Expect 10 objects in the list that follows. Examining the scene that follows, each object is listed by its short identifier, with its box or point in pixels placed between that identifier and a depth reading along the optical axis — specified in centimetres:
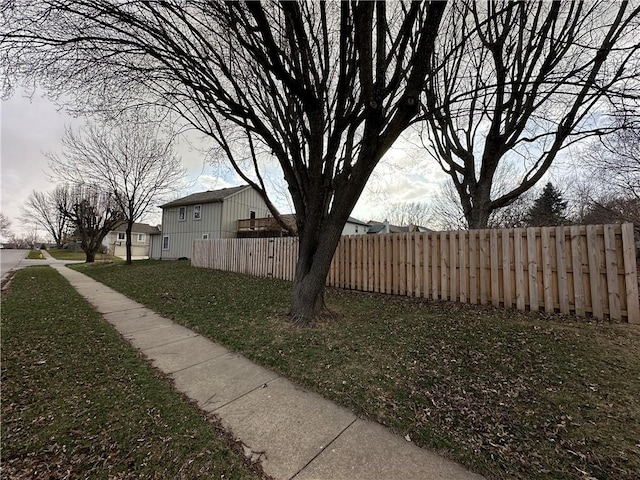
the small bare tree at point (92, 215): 2094
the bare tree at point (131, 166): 1425
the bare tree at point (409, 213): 2697
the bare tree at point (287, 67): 368
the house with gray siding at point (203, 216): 1992
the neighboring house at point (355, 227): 2576
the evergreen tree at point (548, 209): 1778
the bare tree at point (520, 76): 506
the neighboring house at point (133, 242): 3634
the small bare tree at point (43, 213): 3331
